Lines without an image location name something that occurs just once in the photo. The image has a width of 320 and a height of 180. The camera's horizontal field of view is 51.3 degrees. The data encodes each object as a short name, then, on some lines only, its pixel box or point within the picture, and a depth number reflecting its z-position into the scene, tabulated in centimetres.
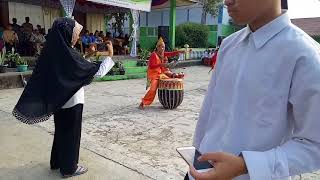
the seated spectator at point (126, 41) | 1677
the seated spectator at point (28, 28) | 1226
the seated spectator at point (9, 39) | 1112
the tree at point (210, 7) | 2130
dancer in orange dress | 639
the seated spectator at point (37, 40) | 1204
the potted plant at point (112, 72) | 1100
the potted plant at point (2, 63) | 878
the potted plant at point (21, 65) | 915
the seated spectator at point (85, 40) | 1324
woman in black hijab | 308
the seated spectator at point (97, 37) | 1349
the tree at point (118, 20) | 1925
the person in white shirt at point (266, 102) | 81
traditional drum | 627
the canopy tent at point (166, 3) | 1627
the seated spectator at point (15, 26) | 1249
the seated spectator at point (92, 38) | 1357
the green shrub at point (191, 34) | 1906
